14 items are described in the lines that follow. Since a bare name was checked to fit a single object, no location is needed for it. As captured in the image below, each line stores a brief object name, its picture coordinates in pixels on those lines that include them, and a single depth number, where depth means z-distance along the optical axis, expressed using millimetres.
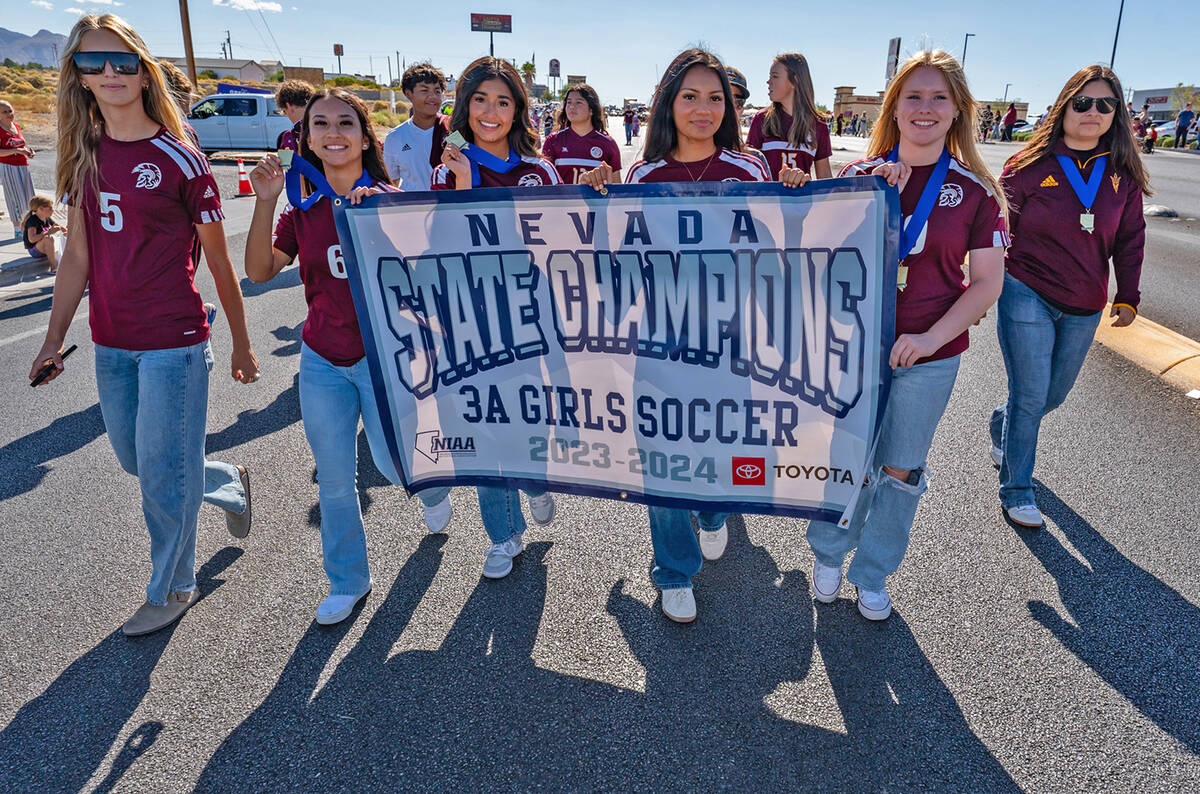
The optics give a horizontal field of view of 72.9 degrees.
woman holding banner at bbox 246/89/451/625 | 3168
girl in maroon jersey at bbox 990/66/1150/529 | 3875
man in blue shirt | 35844
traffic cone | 12516
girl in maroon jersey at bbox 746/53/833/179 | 6039
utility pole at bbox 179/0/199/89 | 30266
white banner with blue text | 2871
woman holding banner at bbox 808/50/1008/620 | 2865
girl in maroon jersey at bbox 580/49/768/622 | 3172
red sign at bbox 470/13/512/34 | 99188
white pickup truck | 24891
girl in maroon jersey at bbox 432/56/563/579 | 3479
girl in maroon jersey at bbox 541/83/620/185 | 7035
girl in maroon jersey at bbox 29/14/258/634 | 2961
